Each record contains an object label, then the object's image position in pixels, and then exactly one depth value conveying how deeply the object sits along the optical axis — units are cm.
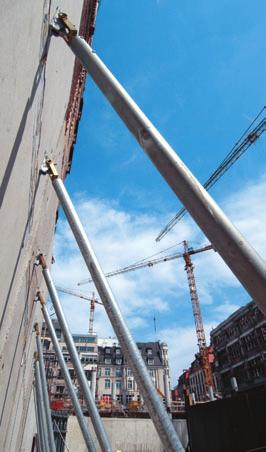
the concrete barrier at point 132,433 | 2630
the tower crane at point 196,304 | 5472
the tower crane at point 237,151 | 4725
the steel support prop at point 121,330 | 246
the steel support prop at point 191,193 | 124
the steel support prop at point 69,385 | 493
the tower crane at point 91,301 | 9186
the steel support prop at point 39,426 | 771
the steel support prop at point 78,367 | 394
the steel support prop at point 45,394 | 697
